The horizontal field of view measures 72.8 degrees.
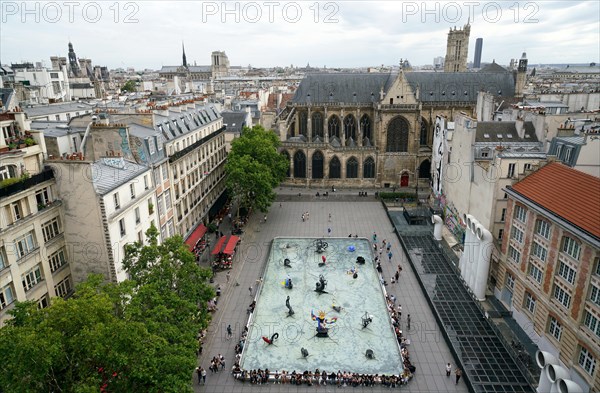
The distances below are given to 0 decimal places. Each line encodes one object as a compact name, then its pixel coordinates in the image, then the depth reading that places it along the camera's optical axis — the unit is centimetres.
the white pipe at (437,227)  4995
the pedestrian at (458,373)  2821
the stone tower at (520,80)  7556
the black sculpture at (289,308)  3521
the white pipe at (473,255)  3731
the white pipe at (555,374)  2328
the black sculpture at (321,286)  3879
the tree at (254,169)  5169
